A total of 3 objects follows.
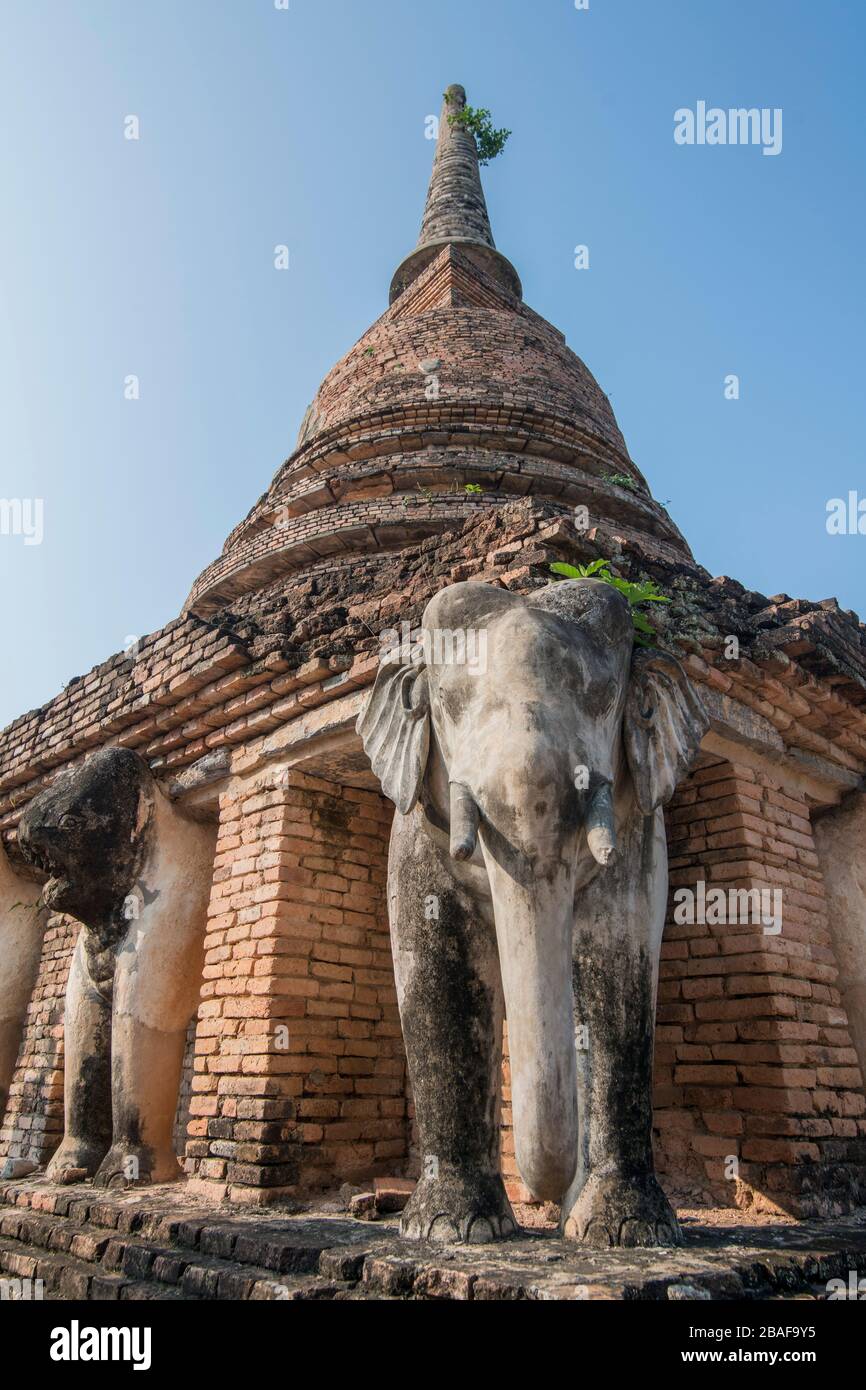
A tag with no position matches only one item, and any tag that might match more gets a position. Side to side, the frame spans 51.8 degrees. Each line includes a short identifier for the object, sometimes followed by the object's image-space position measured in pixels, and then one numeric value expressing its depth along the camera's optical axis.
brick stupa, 3.89
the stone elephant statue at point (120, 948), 4.80
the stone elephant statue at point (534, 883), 2.50
